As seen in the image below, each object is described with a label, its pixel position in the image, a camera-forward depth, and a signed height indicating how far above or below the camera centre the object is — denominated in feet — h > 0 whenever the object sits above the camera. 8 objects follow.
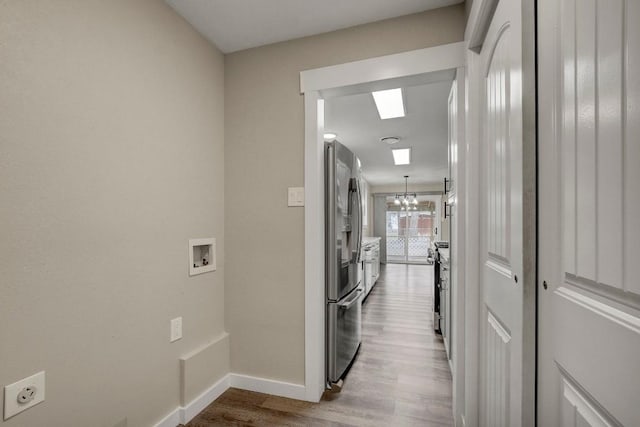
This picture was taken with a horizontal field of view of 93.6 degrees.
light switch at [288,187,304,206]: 6.74 +0.36
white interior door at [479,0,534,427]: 2.97 -0.18
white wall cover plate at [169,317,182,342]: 5.81 -2.30
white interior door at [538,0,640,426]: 1.64 -0.01
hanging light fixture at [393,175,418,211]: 29.96 +1.14
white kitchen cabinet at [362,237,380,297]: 16.00 -3.04
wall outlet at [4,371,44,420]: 3.46 -2.19
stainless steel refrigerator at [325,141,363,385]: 7.03 -1.06
